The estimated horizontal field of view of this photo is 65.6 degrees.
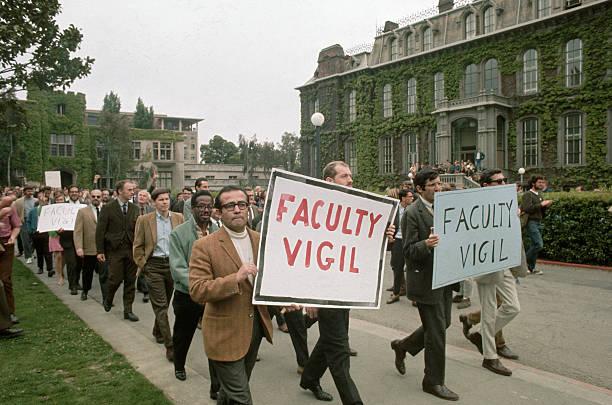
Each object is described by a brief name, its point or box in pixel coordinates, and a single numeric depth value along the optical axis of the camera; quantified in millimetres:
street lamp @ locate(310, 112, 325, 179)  13357
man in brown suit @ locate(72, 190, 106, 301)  9086
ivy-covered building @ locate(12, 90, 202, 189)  46969
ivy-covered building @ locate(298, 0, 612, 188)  27859
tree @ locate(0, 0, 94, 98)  8430
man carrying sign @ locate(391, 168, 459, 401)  4348
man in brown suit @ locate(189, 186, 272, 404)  3166
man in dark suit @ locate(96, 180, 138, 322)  7793
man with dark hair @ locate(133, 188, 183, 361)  6102
